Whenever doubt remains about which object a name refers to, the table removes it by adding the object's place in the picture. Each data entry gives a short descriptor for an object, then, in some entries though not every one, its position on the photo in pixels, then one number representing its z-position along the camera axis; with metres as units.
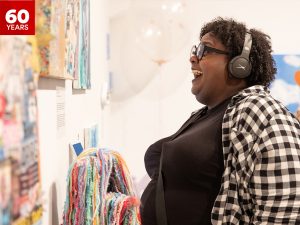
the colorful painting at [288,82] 3.17
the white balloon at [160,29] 2.79
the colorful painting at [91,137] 2.01
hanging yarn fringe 1.24
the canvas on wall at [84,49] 1.77
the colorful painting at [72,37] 1.43
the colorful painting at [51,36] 1.03
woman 1.04
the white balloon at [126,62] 3.16
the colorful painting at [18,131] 0.71
